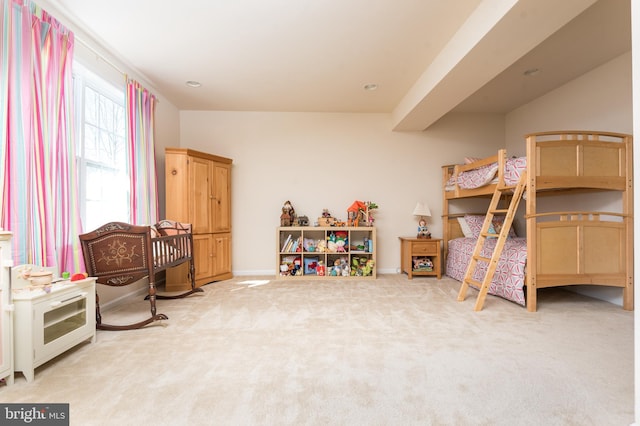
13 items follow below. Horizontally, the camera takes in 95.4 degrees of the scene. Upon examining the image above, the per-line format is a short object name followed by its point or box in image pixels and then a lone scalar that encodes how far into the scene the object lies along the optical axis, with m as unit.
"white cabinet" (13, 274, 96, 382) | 1.59
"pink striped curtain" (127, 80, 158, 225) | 3.03
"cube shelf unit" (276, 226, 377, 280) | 4.12
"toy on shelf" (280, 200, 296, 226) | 4.25
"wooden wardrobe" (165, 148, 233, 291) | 3.58
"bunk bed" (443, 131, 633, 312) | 2.68
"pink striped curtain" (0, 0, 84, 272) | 1.80
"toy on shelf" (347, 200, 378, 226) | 4.33
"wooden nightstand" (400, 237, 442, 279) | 4.09
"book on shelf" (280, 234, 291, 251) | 4.19
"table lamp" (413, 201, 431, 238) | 4.33
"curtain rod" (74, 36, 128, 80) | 2.50
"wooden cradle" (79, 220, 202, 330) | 2.26
